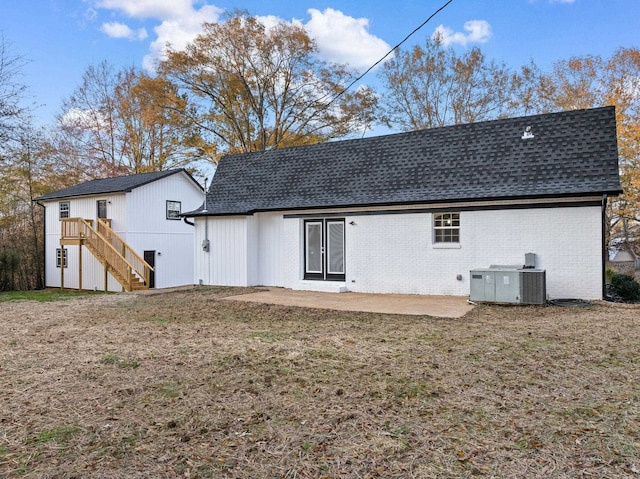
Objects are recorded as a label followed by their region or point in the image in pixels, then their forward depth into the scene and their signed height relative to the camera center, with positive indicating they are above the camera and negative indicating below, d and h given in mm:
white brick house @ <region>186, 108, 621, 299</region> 11500 +841
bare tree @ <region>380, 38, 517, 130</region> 26844 +8968
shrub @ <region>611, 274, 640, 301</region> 12875 -1396
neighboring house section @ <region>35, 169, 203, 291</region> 21266 +445
